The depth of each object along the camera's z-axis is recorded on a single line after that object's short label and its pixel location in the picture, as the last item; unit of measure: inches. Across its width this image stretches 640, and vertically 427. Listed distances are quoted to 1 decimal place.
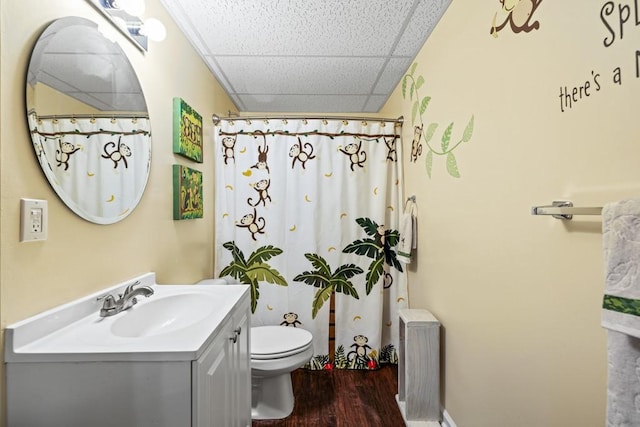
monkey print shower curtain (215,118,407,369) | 95.1
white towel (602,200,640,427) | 23.4
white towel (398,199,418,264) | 83.4
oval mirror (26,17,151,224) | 36.8
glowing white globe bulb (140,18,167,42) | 56.1
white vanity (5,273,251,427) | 31.7
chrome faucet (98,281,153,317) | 43.1
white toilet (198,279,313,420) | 70.5
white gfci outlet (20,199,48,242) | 33.3
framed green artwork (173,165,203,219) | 69.7
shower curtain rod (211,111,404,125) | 94.7
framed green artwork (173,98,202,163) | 69.5
